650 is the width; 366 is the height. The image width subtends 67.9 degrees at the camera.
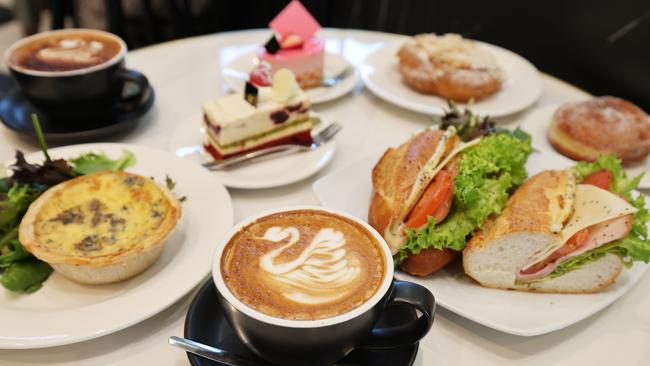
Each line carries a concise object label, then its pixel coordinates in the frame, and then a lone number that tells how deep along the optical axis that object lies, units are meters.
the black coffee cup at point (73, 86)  0.46
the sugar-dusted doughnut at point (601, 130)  0.47
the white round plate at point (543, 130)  0.47
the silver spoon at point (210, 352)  0.26
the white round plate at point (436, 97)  0.56
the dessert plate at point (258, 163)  0.43
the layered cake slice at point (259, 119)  0.47
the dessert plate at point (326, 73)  0.57
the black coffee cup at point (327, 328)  0.24
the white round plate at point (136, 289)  0.28
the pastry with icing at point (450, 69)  0.57
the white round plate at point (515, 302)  0.31
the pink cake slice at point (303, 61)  0.59
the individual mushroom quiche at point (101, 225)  0.32
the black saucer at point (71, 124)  0.47
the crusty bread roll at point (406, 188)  0.35
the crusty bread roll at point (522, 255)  0.34
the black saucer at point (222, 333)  0.27
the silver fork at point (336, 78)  0.60
